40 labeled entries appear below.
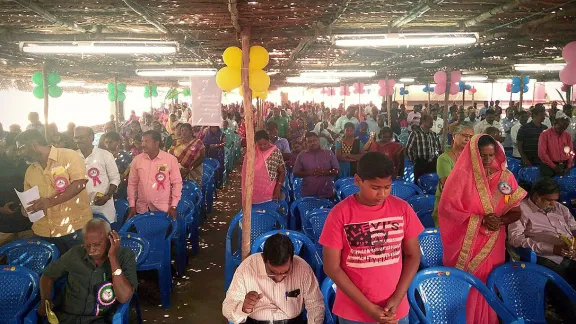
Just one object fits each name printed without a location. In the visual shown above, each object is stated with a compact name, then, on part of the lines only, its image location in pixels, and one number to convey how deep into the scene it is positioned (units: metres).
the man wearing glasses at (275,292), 2.84
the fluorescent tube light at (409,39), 6.05
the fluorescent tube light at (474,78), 16.12
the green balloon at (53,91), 10.22
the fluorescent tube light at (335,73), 12.70
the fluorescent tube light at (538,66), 10.44
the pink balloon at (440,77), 10.60
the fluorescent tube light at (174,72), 10.16
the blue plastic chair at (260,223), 4.71
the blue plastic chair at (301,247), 3.84
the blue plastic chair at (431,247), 3.97
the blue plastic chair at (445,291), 3.13
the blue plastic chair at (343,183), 6.23
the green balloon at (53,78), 9.96
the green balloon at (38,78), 9.98
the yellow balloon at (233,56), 4.86
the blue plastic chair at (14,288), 3.27
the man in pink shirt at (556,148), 6.89
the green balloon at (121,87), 15.25
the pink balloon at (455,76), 10.57
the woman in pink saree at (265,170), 5.40
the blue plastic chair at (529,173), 7.06
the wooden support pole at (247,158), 4.08
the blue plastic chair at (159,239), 4.44
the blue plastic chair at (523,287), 3.24
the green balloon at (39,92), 10.33
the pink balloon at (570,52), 6.07
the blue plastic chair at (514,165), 7.98
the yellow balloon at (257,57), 4.93
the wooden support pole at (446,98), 9.23
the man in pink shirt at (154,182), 4.93
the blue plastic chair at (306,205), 5.46
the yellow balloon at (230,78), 4.95
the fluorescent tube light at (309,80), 16.13
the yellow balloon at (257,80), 5.07
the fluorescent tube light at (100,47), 6.14
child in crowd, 2.36
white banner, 8.95
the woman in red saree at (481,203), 3.36
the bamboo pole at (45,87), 9.66
